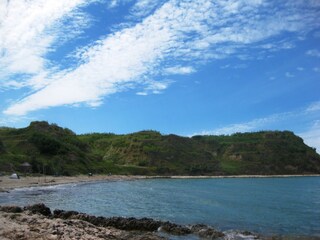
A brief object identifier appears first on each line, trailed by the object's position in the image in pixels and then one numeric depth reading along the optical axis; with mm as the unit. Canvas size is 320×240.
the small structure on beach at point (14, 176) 81438
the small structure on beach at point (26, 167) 99438
